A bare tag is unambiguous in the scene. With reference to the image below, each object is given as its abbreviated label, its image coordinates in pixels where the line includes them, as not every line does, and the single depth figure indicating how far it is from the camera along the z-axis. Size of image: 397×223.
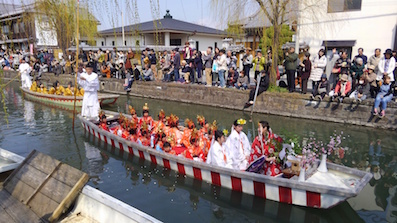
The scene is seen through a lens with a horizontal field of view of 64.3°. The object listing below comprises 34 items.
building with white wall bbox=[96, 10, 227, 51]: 24.80
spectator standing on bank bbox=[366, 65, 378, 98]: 10.38
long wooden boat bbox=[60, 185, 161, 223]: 3.90
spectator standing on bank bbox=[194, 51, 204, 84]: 14.95
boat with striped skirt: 5.20
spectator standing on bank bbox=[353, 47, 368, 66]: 11.20
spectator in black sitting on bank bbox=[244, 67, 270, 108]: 12.69
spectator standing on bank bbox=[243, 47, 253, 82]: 13.66
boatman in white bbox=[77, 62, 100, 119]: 9.92
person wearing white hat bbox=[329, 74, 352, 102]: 10.90
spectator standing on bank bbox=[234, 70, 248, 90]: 13.76
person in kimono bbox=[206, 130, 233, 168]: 6.36
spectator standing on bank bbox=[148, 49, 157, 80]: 17.12
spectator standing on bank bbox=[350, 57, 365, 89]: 11.04
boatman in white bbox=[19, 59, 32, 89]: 17.62
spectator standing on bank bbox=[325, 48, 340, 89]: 11.59
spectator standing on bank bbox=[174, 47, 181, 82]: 15.39
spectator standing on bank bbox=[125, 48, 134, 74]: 17.44
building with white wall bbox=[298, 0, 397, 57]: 14.80
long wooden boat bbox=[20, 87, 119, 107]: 14.17
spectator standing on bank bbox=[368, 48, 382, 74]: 10.66
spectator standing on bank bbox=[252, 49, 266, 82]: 13.05
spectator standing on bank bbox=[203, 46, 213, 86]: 14.23
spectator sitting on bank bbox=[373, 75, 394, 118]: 9.80
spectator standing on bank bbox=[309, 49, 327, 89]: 11.31
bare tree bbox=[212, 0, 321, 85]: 11.98
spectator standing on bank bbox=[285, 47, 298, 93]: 11.79
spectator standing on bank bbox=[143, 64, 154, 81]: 17.52
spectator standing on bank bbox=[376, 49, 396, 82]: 10.13
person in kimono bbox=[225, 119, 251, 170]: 6.38
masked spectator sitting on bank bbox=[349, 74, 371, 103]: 10.65
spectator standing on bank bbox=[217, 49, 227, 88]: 13.63
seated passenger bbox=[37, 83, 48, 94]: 15.87
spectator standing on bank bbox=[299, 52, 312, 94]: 11.62
